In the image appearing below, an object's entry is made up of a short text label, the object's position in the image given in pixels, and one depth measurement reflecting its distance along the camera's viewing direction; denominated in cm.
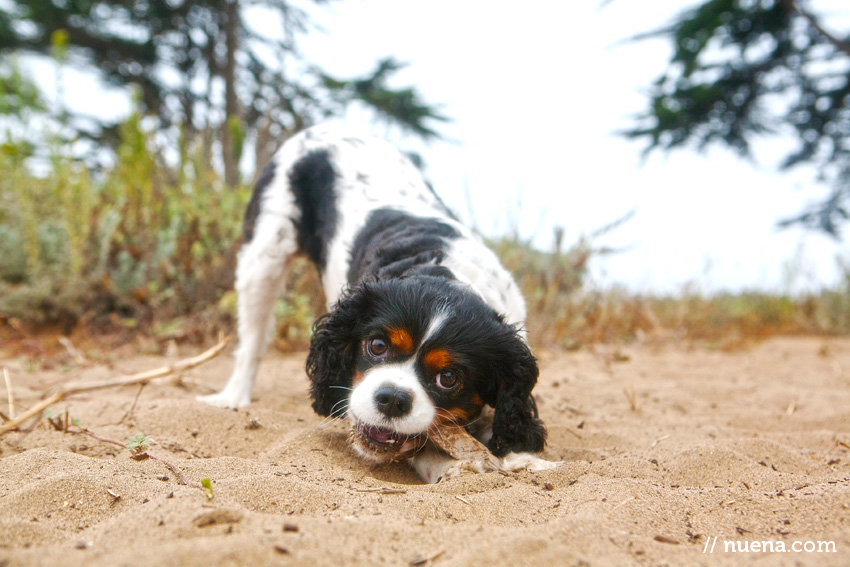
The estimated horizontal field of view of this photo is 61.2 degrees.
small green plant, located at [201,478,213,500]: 35
